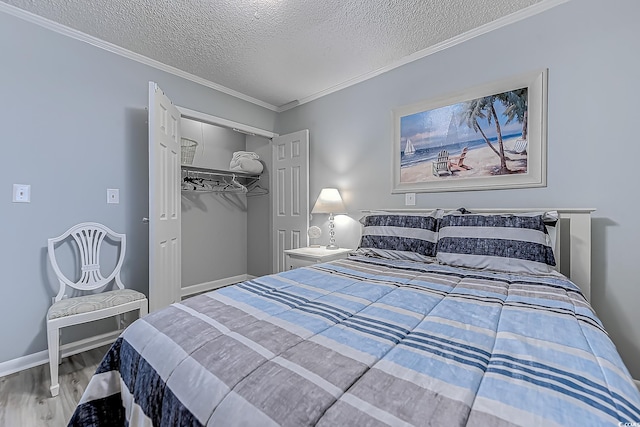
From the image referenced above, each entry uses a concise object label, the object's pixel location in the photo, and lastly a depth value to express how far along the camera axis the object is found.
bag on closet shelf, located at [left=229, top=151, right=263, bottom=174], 3.82
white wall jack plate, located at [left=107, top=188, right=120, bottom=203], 2.41
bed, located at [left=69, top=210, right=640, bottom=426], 0.56
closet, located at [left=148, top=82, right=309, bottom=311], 2.63
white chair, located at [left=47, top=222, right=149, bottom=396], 1.73
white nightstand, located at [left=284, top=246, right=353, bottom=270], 2.71
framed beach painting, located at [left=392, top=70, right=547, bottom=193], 2.00
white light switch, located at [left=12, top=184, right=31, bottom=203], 1.97
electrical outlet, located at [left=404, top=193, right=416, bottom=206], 2.59
